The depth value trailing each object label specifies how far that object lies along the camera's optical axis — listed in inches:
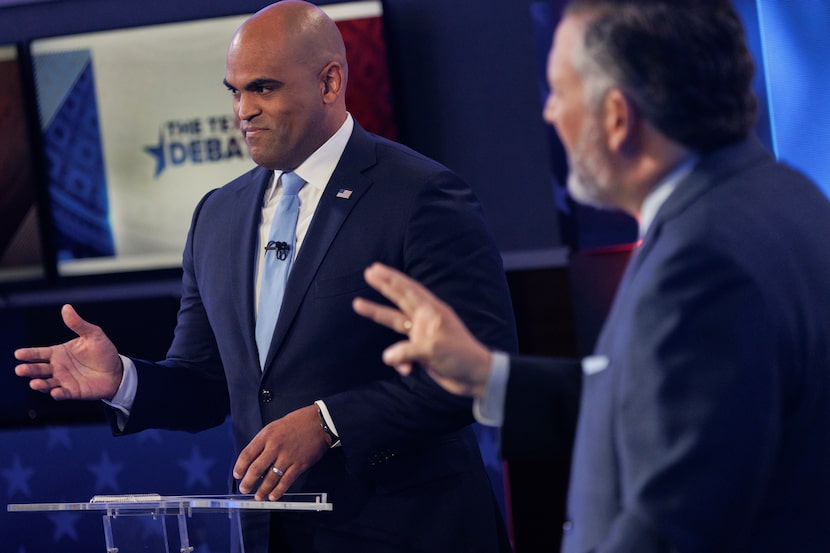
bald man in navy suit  255.4
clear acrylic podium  246.3
